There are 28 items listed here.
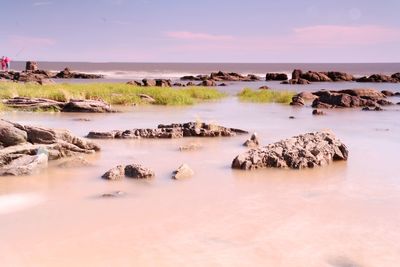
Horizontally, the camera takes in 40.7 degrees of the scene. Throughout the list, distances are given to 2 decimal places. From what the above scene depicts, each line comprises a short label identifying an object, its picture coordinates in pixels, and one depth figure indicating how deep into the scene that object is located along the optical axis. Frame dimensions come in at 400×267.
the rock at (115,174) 8.63
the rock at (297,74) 65.43
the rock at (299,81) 58.68
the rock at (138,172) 8.71
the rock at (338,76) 67.59
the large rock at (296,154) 9.63
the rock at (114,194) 7.56
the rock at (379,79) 63.06
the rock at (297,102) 26.42
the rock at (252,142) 12.31
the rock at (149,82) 43.71
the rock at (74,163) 9.59
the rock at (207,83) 51.50
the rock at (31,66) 77.22
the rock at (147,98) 25.32
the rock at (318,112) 21.83
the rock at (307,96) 29.79
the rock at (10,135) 10.20
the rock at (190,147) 11.70
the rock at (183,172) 8.77
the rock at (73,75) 71.32
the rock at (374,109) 23.84
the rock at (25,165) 8.76
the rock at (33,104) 20.20
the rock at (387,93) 35.56
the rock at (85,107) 20.00
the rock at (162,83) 43.90
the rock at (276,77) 70.81
